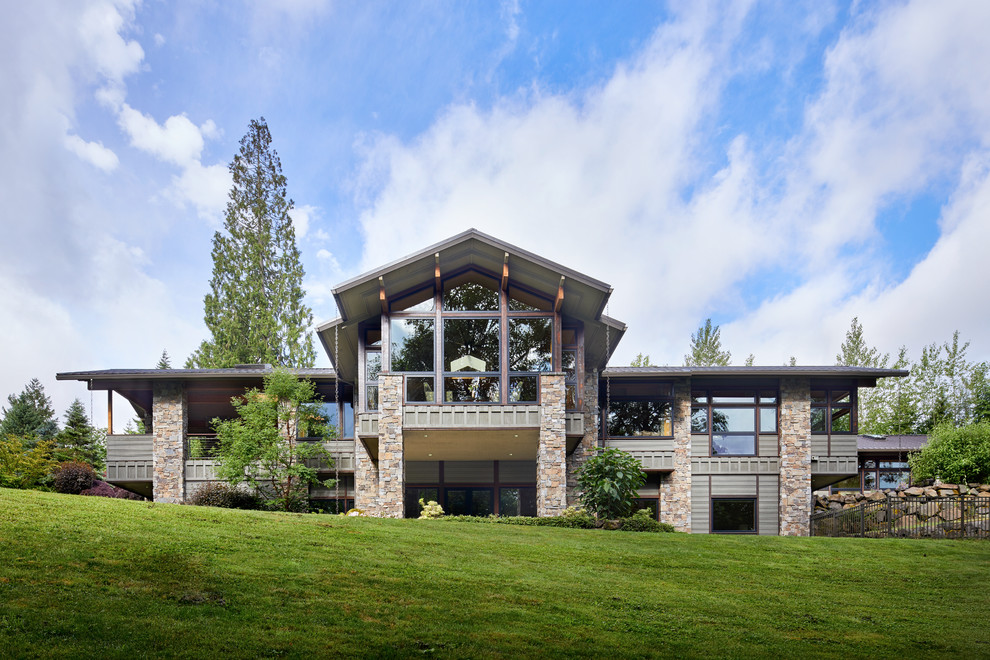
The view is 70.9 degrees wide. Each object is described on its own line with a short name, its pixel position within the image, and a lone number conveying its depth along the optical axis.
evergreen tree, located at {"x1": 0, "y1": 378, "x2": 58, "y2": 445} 44.23
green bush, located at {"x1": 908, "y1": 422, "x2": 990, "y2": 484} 24.50
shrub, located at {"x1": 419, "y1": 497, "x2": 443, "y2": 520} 19.75
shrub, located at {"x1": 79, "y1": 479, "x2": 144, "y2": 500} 27.73
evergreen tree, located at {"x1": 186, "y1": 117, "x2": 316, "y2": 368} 39.97
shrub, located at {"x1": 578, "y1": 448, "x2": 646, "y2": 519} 18.30
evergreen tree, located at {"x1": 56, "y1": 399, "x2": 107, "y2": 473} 31.55
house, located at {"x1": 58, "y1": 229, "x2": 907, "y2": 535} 20.38
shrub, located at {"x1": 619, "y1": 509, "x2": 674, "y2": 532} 18.14
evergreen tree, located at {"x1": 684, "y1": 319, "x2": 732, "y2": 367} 58.06
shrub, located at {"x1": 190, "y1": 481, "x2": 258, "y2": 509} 22.95
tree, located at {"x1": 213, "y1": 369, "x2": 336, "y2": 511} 22.81
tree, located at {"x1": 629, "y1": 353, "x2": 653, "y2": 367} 56.44
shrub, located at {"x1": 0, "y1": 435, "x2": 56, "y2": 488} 21.30
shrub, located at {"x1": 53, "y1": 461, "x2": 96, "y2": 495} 23.58
